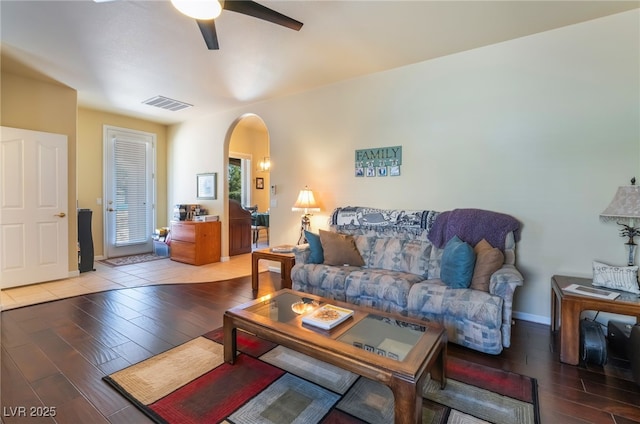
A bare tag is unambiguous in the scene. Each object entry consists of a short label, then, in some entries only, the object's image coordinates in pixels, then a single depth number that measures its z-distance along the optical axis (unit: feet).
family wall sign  11.89
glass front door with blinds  18.57
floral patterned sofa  7.42
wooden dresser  16.88
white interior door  12.07
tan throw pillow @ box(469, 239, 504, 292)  7.92
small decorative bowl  6.82
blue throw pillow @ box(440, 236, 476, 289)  8.04
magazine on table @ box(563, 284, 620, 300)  6.93
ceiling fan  5.97
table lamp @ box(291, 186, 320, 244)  13.23
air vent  15.44
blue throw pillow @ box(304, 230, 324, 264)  11.00
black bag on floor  6.79
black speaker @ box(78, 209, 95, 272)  14.83
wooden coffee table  4.39
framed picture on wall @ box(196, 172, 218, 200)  18.35
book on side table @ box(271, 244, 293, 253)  12.66
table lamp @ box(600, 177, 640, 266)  7.30
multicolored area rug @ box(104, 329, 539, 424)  5.21
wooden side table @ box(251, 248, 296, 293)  11.86
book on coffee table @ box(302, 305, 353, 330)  5.86
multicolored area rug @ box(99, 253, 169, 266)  17.16
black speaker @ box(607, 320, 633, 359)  7.00
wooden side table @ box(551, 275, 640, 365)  6.66
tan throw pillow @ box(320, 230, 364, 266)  10.77
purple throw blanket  9.20
